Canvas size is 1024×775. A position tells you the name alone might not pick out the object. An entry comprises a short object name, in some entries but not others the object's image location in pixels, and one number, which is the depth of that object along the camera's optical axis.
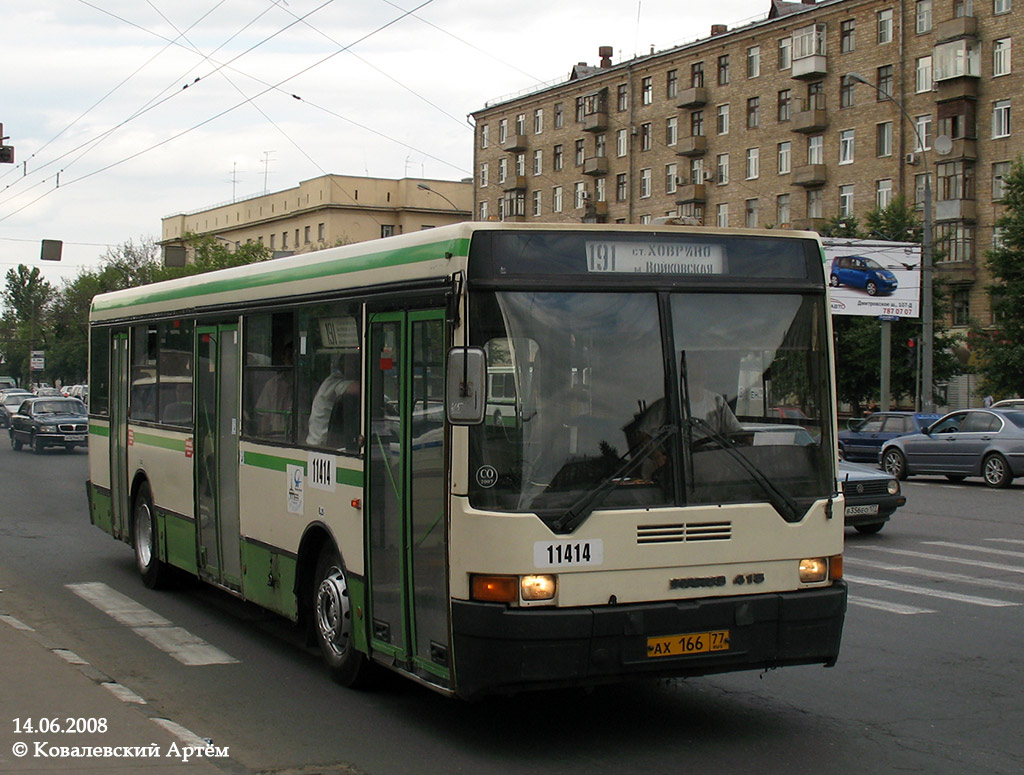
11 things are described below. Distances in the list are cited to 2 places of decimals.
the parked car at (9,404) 55.91
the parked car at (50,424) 37.50
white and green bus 6.32
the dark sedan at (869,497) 16.47
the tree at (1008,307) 44.81
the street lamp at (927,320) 38.12
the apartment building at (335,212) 86.62
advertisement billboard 41.28
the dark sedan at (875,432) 30.30
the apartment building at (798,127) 56.72
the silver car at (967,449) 25.25
